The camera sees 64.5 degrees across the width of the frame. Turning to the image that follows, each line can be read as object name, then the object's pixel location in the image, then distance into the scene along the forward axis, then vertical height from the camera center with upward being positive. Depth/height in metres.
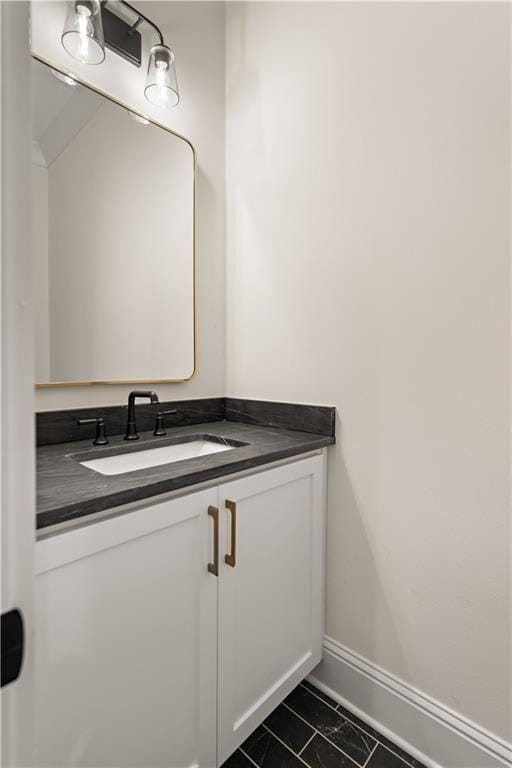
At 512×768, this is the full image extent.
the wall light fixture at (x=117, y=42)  1.25 +1.11
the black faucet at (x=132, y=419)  1.41 -0.15
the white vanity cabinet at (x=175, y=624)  0.76 -0.58
